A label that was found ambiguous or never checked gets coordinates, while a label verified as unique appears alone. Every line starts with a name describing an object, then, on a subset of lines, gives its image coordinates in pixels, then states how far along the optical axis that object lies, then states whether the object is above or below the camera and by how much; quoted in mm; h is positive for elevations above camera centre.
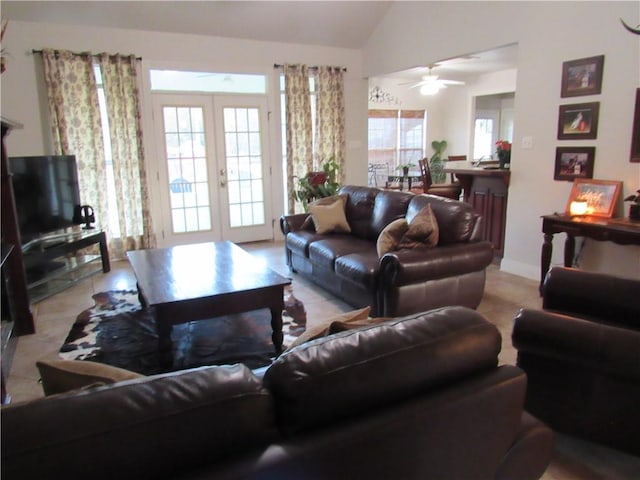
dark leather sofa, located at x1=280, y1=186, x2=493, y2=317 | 3238 -834
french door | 5820 -144
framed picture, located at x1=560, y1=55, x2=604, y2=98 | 3734 +626
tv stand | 4203 -1059
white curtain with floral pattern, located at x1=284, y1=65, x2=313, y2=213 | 6266 +423
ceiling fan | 7027 +1096
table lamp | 3815 -471
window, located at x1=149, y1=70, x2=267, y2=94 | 5664 +974
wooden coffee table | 2682 -823
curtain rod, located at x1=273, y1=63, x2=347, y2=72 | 6207 +1232
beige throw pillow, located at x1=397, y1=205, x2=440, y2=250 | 3398 -599
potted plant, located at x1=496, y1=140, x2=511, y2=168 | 4930 -19
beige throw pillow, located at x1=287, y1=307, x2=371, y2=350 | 1352 -538
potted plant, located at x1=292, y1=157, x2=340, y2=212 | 6059 -411
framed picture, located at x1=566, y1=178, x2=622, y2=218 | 3697 -362
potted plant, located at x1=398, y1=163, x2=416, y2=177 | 9695 -297
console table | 3318 -616
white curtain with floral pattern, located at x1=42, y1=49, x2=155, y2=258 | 5016 +278
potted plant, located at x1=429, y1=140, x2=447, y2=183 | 10430 -201
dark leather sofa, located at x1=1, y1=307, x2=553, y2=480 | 829 -553
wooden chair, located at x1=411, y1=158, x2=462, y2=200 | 5746 -468
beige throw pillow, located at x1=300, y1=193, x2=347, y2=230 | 4711 -490
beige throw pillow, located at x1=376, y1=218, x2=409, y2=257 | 3457 -633
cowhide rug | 2898 -1278
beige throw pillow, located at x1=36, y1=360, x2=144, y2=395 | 1117 -537
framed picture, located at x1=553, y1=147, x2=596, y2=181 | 3889 -102
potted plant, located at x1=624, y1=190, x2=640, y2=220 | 3479 -431
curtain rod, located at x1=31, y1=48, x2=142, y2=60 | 4910 +1166
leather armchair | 1766 -886
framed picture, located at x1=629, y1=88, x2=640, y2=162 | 3498 +120
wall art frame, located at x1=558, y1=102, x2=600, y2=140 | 3805 +258
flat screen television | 4233 -331
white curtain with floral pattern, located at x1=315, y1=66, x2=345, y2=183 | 6512 +575
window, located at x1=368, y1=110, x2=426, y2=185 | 10164 +316
